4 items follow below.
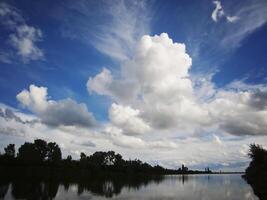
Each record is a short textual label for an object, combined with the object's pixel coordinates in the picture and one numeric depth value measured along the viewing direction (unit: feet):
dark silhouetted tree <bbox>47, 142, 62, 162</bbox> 417.97
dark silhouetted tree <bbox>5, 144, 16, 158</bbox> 403.94
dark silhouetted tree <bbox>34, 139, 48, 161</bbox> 407.95
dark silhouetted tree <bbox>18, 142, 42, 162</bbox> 365.29
